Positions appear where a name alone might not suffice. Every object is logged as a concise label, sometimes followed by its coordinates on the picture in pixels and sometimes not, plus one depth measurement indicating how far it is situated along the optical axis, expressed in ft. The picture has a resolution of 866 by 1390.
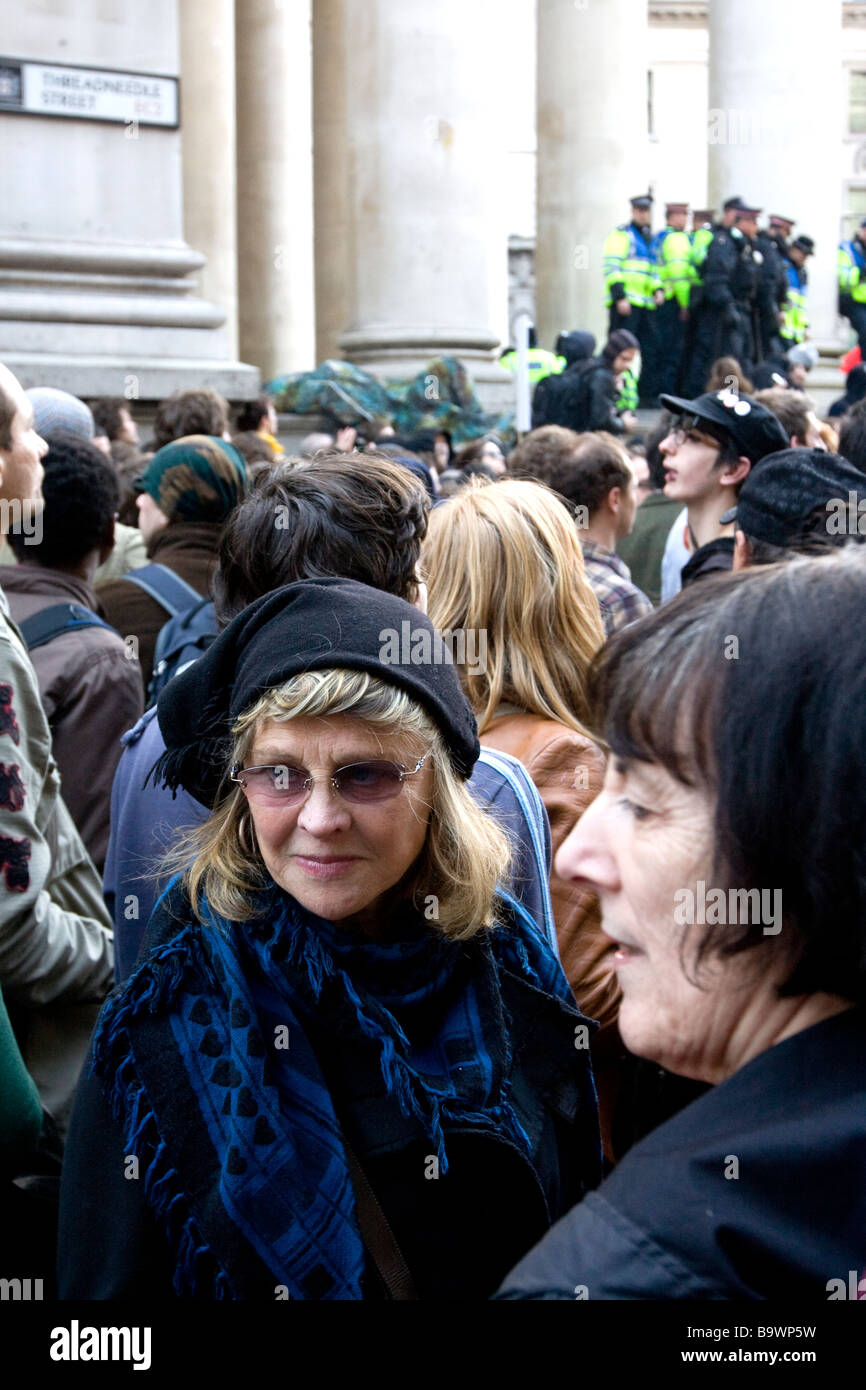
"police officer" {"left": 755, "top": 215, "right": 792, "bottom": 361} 57.47
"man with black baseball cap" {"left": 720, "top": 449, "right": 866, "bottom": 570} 13.91
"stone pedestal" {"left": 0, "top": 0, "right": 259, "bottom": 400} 29.37
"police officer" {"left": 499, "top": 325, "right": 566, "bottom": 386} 48.26
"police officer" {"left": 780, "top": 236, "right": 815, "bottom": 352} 59.47
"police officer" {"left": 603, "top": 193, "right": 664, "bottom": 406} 59.72
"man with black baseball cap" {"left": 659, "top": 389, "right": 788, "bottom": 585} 18.53
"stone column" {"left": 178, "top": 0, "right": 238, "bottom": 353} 65.46
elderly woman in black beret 6.37
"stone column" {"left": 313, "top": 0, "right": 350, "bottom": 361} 67.92
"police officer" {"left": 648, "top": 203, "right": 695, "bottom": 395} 59.11
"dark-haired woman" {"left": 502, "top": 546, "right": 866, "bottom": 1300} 4.30
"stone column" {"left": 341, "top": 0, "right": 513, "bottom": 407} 43.24
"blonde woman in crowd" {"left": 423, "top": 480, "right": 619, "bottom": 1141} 11.35
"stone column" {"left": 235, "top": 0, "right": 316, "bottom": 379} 77.66
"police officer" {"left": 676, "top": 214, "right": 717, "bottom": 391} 58.18
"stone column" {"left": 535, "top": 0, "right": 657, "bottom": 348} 68.49
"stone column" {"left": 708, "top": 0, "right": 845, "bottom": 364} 64.44
